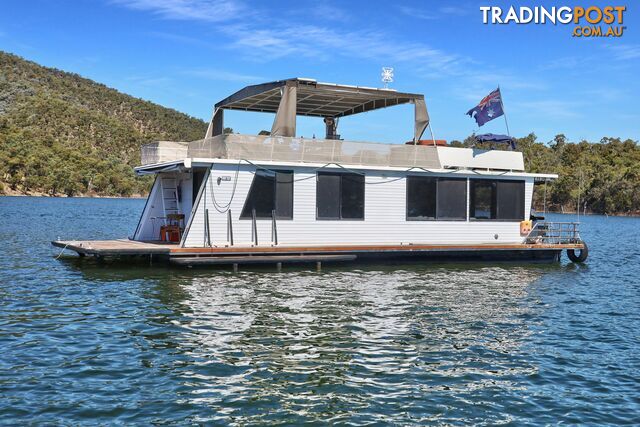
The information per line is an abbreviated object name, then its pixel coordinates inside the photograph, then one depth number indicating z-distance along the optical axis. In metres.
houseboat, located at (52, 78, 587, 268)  18.75
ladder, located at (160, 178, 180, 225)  21.55
